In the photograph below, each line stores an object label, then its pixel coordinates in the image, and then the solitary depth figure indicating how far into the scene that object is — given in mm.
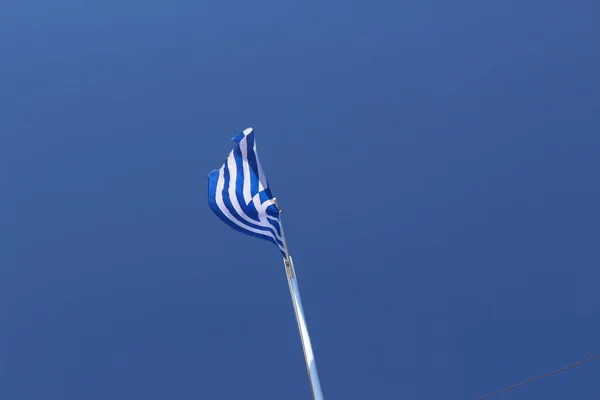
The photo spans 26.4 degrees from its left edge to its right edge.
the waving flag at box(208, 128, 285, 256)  10430
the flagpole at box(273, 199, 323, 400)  10516
